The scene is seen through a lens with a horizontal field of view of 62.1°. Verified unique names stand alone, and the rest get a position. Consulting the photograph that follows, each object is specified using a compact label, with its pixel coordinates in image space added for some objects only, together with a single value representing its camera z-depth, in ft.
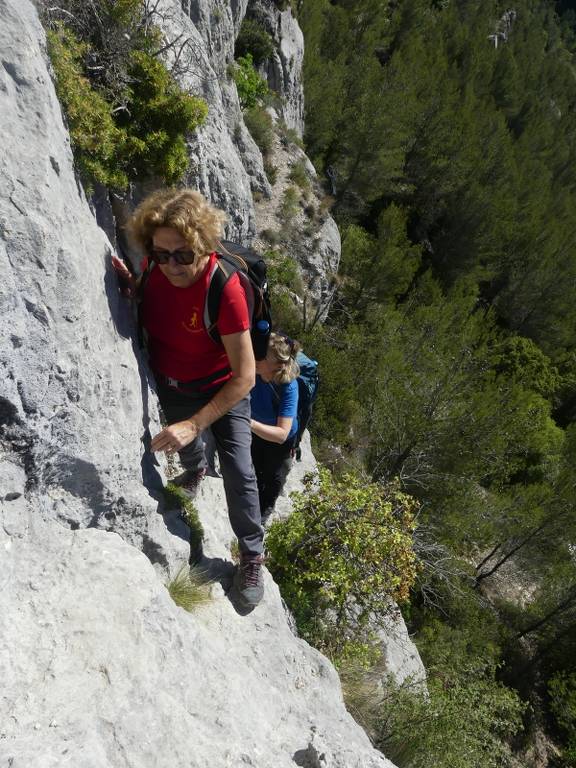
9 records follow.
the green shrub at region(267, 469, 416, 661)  15.10
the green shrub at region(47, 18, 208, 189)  9.53
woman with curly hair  7.97
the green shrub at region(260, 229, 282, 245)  44.86
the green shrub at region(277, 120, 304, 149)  50.18
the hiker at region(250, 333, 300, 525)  12.28
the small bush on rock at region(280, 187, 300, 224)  46.24
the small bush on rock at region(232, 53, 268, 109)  45.65
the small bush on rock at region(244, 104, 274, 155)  45.29
